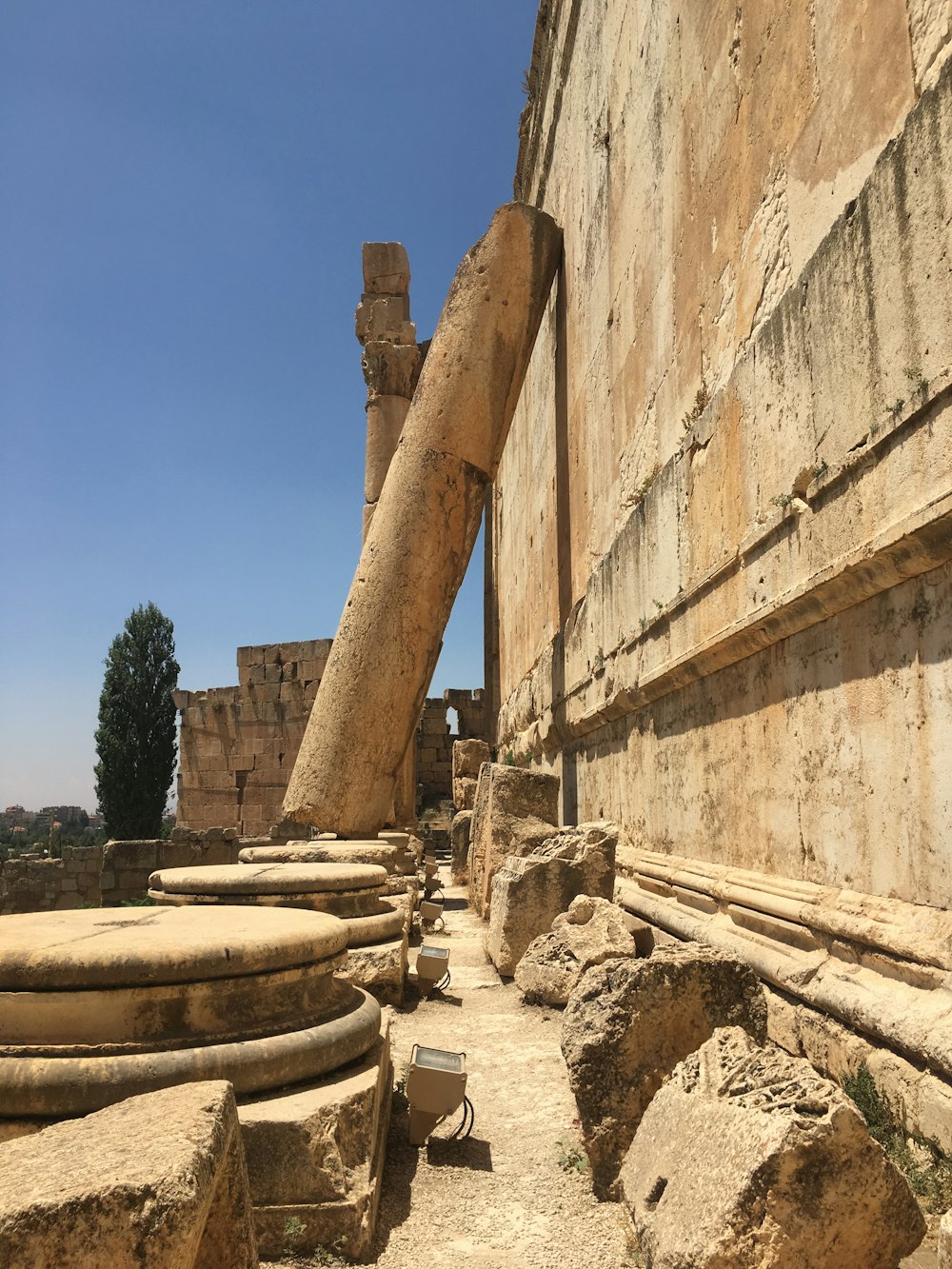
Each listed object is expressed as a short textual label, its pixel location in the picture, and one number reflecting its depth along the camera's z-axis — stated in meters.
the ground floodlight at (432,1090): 2.86
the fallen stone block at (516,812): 6.64
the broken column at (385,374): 15.96
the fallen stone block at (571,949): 4.21
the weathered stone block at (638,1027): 2.58
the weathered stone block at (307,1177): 2.25
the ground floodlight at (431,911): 7.25
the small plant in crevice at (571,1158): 2.76
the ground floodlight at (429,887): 9.35
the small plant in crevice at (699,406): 4.71
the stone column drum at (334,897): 4.06
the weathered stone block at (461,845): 12.02
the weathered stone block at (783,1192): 1.71
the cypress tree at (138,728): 27.83
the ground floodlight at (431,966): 4.74
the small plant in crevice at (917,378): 2.47
